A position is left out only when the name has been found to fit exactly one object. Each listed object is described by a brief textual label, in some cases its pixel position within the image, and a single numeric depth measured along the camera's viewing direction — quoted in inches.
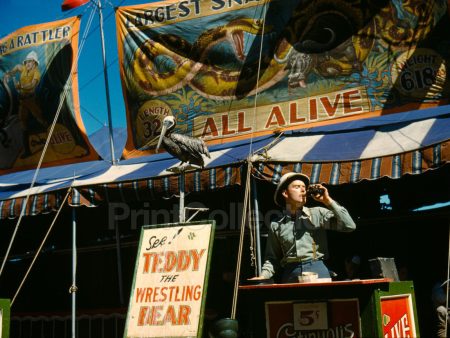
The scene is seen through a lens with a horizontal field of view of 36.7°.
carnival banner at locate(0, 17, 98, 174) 427.8
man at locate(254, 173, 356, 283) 203.2
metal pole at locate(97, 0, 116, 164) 418.7
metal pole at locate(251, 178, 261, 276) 290.6
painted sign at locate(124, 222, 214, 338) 232.7
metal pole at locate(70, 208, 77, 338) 321.7
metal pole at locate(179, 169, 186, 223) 264.5
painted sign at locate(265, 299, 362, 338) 188.4
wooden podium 185.6
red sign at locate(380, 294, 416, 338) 189.6
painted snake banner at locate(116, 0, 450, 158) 337.4
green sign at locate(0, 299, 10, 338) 270.1
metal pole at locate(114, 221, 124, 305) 365.4
